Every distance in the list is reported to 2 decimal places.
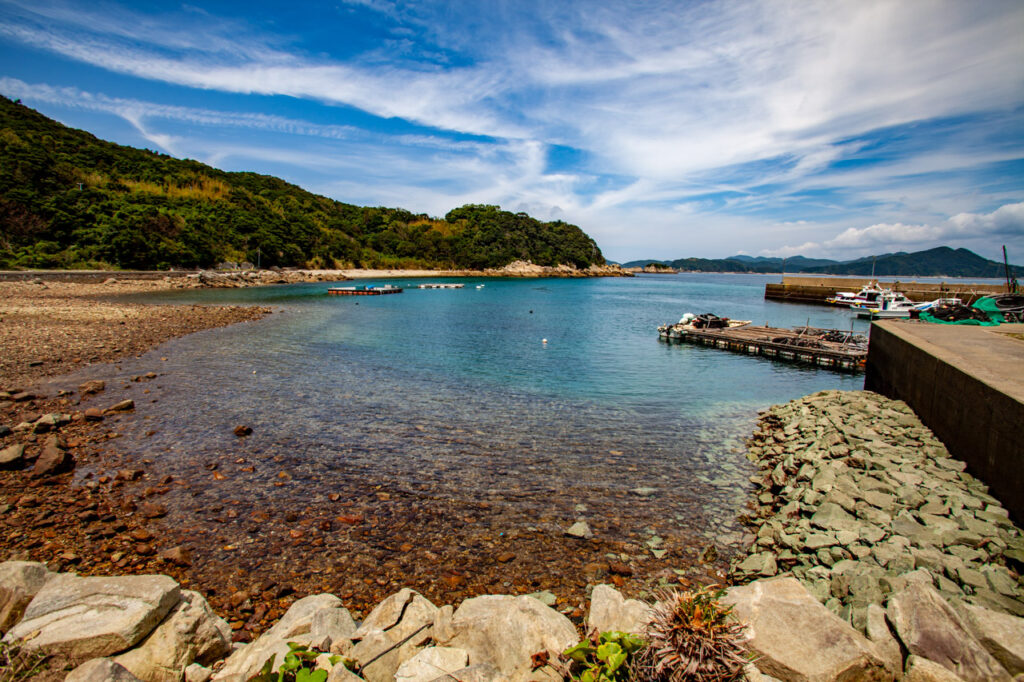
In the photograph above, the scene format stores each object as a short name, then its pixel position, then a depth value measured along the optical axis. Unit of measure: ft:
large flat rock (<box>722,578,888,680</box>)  10.41
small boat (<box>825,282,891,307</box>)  176.45
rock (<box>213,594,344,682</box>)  11.70
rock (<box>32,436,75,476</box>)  26.63
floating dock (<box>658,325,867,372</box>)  76.89
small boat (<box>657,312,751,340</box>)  101.91
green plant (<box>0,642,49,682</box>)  10.23
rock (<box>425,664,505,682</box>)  10.39
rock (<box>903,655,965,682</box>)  9.93
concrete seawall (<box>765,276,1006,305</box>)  192.66
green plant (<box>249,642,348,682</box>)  10.29
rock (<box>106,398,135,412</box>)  38.65
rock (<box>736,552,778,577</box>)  19.77
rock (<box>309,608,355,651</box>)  12.37
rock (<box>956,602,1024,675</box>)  10.82
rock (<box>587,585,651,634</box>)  13.16
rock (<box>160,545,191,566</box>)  19.92
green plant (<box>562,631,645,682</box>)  9.61
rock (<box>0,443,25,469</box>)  26.63
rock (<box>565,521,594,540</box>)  23.67
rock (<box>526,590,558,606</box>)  18.50
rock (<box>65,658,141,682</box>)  9.39
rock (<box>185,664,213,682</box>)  11.43
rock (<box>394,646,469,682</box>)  10.83
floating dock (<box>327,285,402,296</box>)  215.72
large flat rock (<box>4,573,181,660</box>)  11.07
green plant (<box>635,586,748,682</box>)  7.93
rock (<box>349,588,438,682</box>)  11.79
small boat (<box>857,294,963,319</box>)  142.92
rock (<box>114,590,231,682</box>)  11.25
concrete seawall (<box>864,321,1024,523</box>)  20.93
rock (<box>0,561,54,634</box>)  12.44
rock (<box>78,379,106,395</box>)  42.70
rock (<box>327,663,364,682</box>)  10.34
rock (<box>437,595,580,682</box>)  12.16
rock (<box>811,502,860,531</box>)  20.66
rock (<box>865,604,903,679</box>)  11.02
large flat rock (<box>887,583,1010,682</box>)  10.60
